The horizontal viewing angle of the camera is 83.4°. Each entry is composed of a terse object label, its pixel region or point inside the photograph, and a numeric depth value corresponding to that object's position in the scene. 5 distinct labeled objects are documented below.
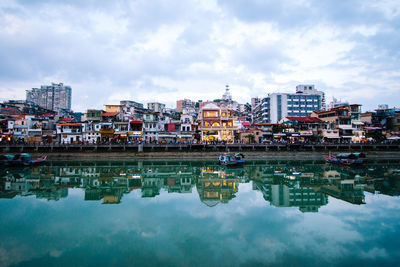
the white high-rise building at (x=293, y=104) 74.69
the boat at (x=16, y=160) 33.75
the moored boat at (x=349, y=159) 33.84
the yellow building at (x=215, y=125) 52.03
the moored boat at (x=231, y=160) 34.18
